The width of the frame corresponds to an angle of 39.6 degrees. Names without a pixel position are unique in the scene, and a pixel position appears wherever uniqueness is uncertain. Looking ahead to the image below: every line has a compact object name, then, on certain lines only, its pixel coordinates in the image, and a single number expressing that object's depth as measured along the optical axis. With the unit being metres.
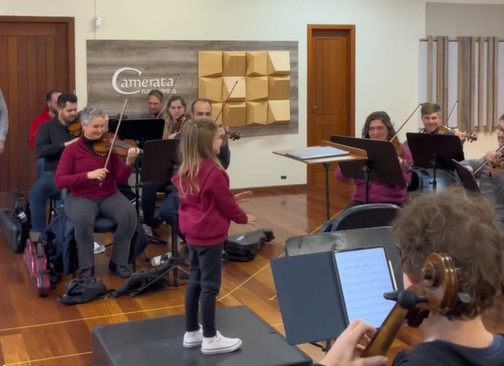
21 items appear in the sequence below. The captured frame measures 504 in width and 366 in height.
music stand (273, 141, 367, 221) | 4.00
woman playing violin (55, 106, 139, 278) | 4.50
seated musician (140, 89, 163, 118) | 6.91
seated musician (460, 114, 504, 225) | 4.31
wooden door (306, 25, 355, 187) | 8.46
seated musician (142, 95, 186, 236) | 5.84
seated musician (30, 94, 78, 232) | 5.32
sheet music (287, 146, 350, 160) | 4.08
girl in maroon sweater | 3.28
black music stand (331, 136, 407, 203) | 4.16
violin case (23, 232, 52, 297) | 4.38
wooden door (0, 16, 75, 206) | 7.16
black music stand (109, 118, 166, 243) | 5.23
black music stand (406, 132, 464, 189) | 4.68
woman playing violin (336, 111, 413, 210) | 4.48
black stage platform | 3.16
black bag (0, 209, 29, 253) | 5.40
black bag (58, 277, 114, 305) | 4.27
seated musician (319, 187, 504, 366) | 1.28
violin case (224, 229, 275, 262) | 5.18
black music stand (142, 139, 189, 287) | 4.35
